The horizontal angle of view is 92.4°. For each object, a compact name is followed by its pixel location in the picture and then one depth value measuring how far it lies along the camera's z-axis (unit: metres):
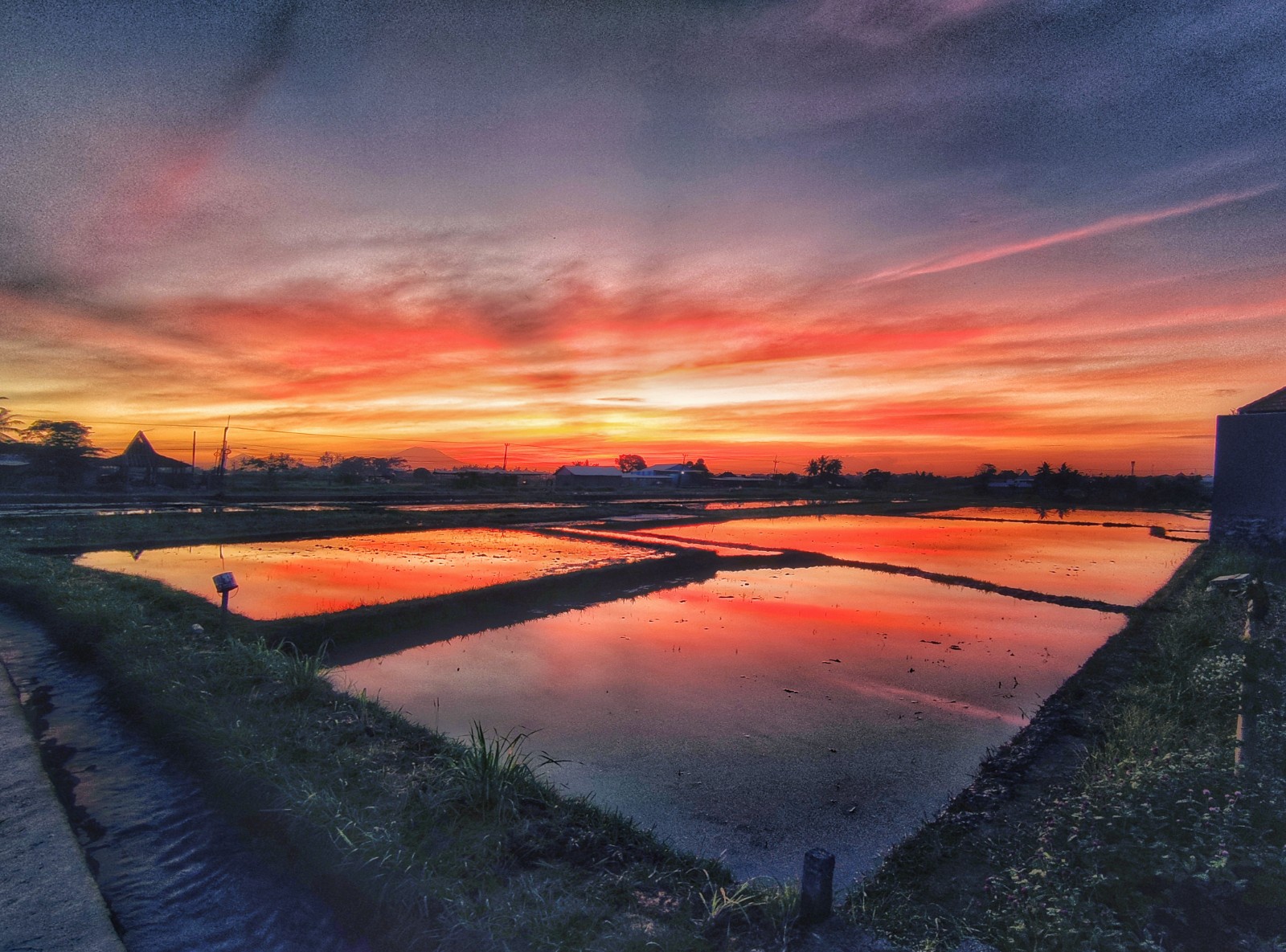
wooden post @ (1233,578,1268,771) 4.12
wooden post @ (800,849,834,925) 2.85
